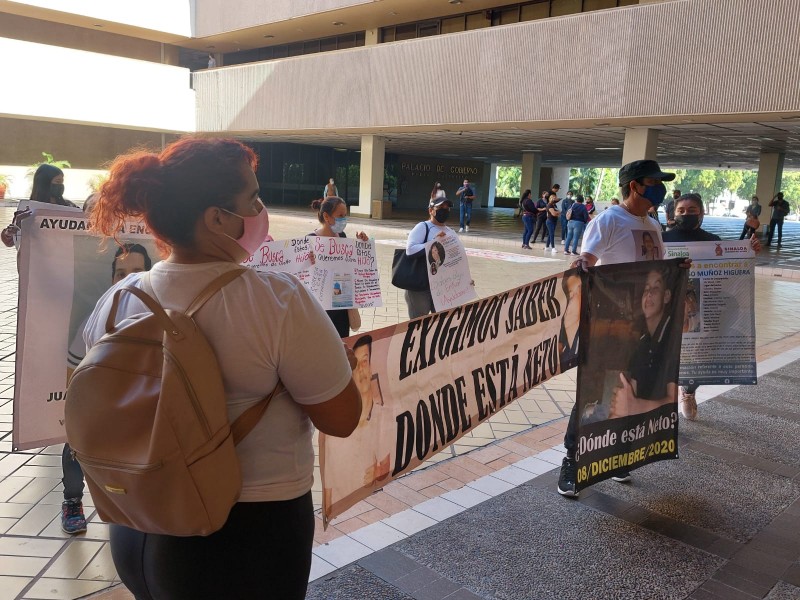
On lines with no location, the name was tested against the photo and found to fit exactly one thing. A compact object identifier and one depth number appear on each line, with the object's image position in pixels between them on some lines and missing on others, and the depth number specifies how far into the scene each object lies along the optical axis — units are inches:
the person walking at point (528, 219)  767.1
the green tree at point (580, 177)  2891.0
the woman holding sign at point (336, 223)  207.2
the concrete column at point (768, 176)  1018.1
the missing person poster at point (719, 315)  189.9
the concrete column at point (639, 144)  768.3
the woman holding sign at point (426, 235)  222.5
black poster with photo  145.3
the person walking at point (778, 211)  928.3
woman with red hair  58.6
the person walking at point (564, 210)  866.1
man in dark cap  166.9
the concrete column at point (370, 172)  1064.8
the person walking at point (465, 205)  880.6
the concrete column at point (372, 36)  1063.0
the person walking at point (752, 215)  704.4
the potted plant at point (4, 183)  1041.9
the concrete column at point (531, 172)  1293.1
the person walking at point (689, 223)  201.3
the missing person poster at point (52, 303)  127.2
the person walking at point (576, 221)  706.8
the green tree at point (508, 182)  3129.7
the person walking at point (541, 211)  800.1
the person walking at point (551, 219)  762.8
